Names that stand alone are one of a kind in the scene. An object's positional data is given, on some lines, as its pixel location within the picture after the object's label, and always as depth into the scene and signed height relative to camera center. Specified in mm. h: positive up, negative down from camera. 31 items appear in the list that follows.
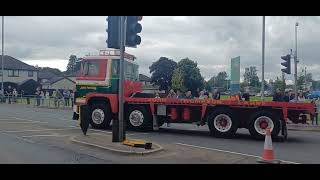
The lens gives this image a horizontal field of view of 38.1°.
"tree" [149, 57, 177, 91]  63156 +4200
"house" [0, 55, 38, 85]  85875 +5316
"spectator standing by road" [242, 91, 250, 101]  17969 +215
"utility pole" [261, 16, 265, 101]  23300 +2991
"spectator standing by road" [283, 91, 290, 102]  19484 +171
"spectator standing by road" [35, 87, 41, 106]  40975 -135
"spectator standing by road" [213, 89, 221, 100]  20219 +308
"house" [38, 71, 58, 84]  103488 +5091
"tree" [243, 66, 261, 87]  74062 +4512
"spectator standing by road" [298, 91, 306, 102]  23219 +278
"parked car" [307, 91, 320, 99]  56875 +1103
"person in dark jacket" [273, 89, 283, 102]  18531 +218
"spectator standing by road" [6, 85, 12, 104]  47697 +269
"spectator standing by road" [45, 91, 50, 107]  40512 -167
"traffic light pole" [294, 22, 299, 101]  25259 +1433
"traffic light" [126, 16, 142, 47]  12719 +1889
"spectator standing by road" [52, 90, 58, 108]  38281 -23
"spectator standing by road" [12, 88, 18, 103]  47125 +218
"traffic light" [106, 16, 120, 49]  12816 +1819
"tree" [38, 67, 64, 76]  150325 +9719
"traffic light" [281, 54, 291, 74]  21219 +1752
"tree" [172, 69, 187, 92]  54916 +2540
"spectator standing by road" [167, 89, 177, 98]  21403 +260
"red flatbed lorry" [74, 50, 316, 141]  15562 -258
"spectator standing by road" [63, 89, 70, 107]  39000 +34
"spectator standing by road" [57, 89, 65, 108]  38375 +66
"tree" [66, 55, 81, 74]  148538 +11235
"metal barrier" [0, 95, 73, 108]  38584 -219
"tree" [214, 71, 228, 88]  94988 +4803
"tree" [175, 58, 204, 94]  60481 +3573
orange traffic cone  10508 -1125
